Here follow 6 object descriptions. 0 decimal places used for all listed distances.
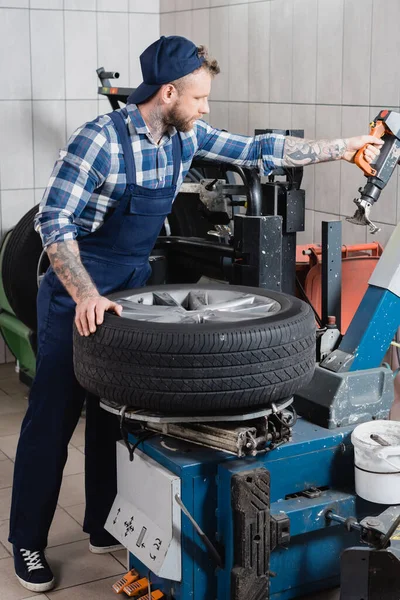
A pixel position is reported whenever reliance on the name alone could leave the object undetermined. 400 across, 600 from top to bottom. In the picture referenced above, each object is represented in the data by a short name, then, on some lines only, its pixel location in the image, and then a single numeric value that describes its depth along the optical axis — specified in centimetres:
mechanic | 252
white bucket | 246
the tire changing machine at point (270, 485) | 231
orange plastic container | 361
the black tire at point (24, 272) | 434
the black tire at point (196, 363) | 219
